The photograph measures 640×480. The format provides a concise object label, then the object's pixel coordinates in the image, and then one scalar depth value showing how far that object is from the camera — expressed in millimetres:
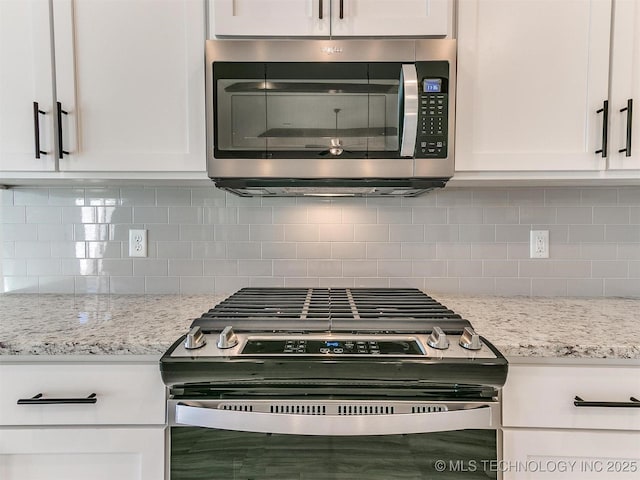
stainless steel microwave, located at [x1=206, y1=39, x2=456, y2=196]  1170
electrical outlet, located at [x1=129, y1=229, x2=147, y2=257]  1572
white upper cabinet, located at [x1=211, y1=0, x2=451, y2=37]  1188
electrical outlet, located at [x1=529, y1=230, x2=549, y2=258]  1562
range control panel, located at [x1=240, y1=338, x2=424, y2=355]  919
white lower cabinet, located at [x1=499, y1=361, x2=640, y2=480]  935
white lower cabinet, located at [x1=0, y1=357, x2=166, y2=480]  943
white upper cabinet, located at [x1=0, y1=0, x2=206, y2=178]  1228
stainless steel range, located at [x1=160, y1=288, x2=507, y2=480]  874
